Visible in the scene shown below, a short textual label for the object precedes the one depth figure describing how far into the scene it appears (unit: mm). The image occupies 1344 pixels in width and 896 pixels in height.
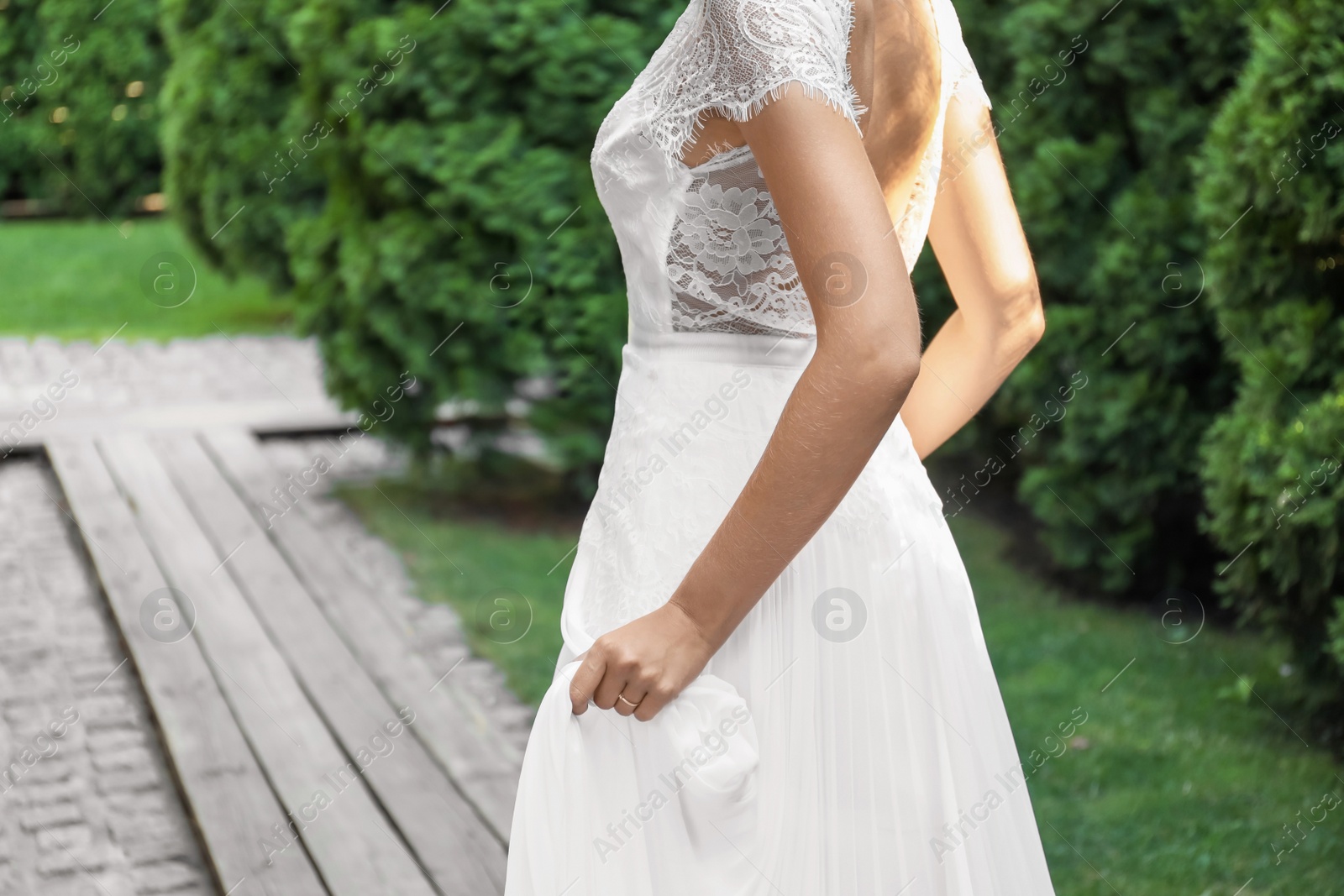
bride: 1247
